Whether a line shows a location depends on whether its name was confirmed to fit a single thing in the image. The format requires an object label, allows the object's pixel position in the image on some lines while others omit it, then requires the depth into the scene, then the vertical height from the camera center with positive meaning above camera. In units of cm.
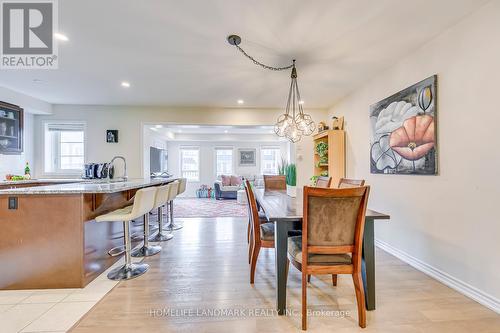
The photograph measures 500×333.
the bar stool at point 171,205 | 401 -72
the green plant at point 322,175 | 441 -17
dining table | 172 -70
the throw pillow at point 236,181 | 782 -50
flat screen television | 620 +24
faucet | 459 +5
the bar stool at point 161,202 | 281 -47
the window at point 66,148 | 470 +44
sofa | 765 -67
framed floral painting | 229 +42
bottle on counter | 427 -7
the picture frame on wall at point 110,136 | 464 +68
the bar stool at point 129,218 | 220 -50
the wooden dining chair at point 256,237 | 212 -70
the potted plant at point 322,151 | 443 +32
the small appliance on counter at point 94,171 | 441 -6
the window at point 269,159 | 862 +32
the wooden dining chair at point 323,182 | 275 -20
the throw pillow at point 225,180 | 776 -46
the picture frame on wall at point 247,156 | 852 +42
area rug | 533 -114
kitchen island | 205 -66
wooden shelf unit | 414 +26
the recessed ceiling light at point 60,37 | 221 +136
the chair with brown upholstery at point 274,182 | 382 -26
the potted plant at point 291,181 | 285 -20
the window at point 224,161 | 851 +25
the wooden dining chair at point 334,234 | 151 -49
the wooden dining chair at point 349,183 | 220 -18
